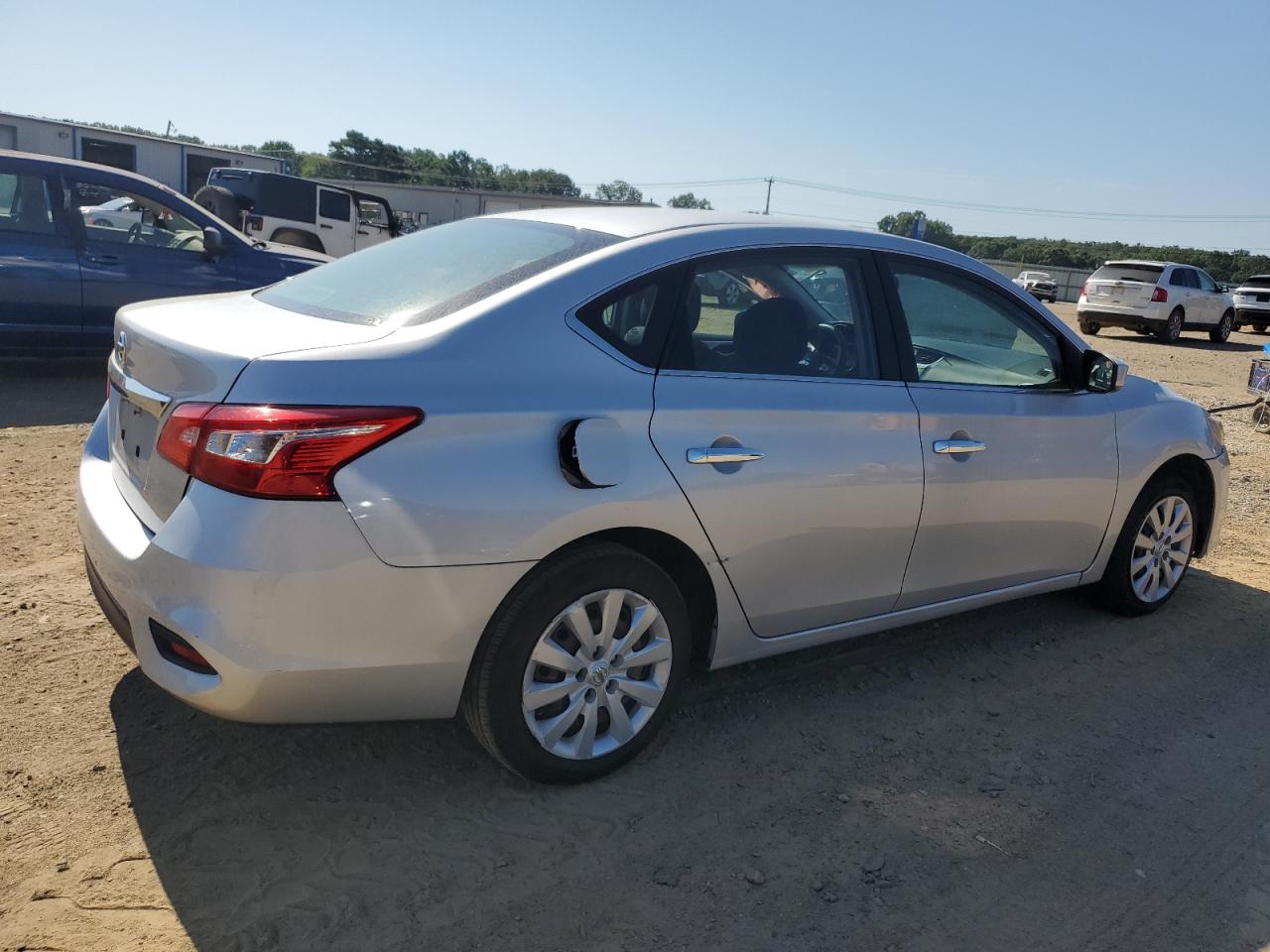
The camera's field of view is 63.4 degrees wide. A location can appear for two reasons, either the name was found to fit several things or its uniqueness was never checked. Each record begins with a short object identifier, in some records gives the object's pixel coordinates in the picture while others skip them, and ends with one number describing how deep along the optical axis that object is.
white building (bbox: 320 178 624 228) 47.62
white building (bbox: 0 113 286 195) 28.05
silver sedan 2.48
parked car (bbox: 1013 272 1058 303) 45.28
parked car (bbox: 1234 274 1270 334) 28.47
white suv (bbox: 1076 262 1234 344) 22.14
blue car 7.58
